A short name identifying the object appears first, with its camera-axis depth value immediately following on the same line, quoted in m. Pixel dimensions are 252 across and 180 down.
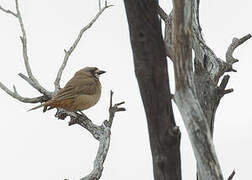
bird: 12.28
